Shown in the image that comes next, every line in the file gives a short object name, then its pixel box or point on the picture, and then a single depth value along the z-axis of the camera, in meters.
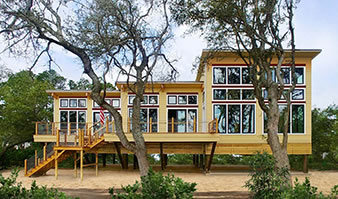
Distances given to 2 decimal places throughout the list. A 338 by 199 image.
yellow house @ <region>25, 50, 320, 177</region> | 17.20
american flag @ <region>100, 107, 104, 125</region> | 21.82
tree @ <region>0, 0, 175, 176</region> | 10.80
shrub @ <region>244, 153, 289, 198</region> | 6.91
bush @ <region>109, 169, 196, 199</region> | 5.42
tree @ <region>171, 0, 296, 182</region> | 11.23
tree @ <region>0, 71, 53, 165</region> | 22.06
